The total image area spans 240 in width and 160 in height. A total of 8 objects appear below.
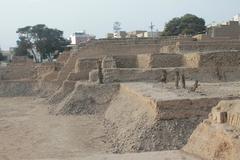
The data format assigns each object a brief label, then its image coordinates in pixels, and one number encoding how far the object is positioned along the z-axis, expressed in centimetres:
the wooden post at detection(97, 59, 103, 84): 2497
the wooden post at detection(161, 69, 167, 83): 2341
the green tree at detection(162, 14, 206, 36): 5144
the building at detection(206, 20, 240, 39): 3653
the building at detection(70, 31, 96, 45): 7675
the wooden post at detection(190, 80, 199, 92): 1841
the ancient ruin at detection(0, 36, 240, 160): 1110
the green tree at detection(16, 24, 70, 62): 5722
